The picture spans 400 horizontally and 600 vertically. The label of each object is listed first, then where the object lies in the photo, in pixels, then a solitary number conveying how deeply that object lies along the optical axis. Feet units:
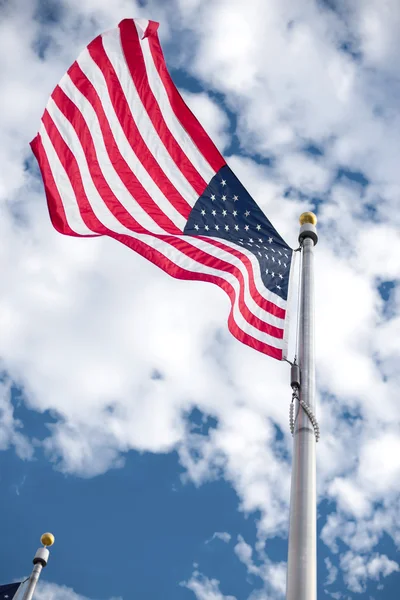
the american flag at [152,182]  34.78
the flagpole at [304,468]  22.35
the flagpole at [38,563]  54.44
